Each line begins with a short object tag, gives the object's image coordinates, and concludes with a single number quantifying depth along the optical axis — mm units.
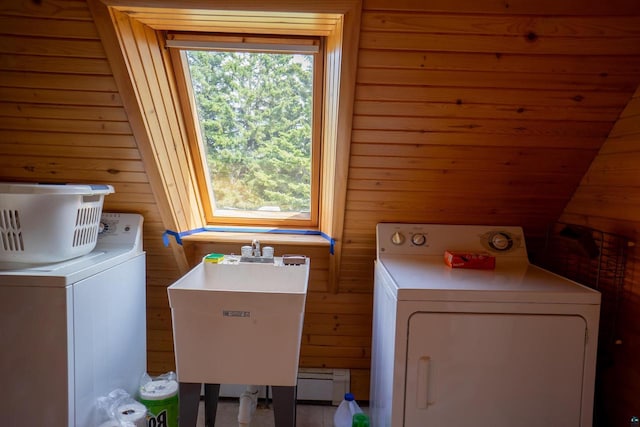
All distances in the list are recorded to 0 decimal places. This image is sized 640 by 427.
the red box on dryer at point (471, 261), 1778
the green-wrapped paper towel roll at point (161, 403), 1885
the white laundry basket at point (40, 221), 1474
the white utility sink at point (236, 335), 1471
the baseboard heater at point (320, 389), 2379
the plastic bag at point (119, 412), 1679
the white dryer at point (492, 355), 1381
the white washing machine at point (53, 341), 1473
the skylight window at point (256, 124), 1852
